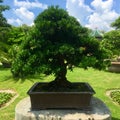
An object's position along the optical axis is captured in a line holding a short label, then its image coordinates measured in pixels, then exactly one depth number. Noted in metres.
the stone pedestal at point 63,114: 2.08
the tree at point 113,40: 6.75
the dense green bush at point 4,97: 3.82
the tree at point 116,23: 6.90
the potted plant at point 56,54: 2.12
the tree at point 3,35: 6.74
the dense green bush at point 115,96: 3.96
